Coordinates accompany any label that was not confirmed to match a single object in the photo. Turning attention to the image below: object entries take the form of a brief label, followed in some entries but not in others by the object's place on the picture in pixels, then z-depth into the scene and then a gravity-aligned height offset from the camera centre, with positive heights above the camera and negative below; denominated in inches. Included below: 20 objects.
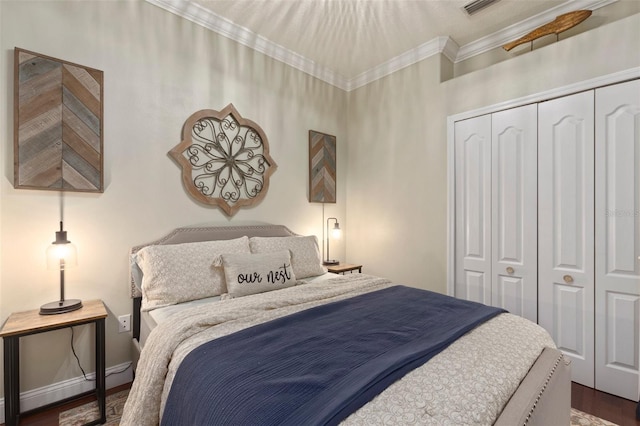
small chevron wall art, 135.3 +21.1
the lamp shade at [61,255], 72.6 -10.6
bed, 36.2 -22.1
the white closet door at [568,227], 86.6 -4.1
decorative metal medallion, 98.1 +18.9
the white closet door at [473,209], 107.3 +1.6
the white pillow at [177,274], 76.0 -16.2
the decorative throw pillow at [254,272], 80.8 -16.7
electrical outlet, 86.0 -31.7
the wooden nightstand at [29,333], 62.3 -26.6
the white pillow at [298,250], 100.2 -12.6
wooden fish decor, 90.8 +59.1
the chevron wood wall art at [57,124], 70.5 +21.9
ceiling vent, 96.2 +67.7
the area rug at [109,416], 70.6 -48.9
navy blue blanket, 35.7 -21.9
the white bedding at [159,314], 69.4 -23.8
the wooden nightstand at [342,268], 128.0 -23.9
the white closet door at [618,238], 79.7 -6.6
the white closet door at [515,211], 97.1 +0.8
